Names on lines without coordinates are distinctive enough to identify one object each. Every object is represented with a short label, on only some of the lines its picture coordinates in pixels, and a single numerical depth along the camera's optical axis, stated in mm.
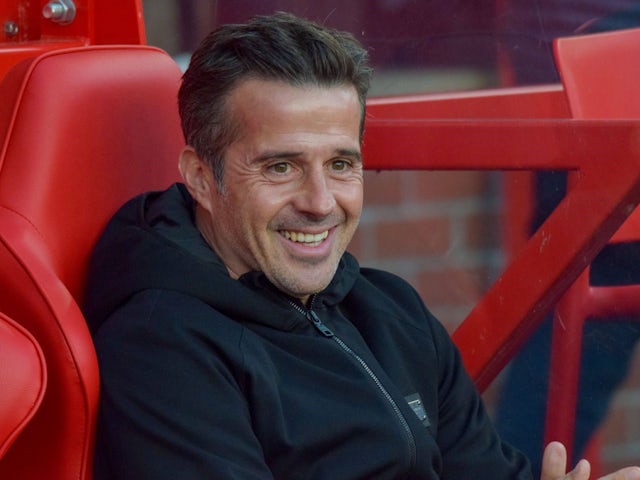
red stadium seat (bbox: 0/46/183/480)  6858
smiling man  6878
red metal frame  7183
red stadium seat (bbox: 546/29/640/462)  7386
